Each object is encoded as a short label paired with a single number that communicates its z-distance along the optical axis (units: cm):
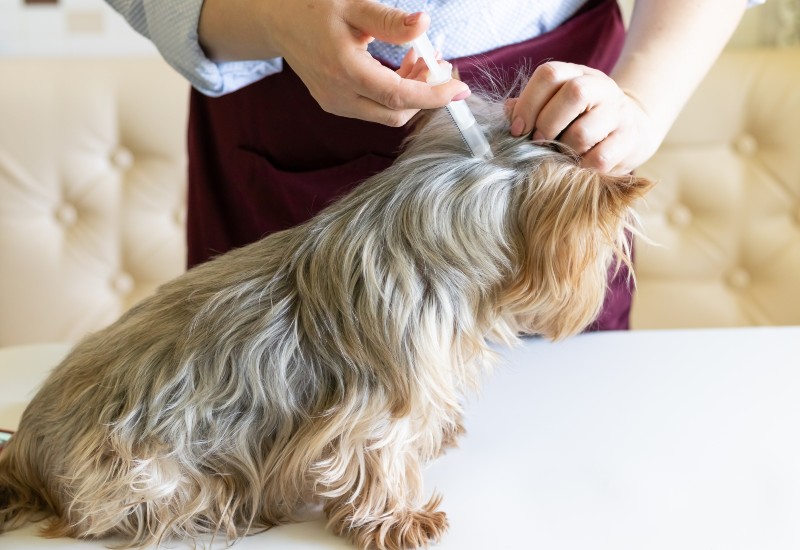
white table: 73
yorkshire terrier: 70
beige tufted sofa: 184
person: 72
